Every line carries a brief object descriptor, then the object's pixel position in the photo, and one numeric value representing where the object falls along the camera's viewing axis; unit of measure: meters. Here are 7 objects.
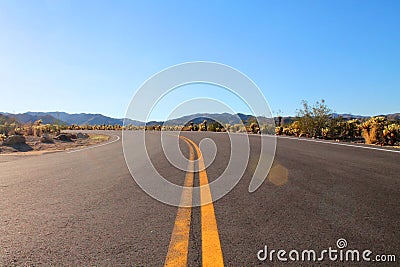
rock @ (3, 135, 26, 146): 14.53
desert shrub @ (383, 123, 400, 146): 13.73
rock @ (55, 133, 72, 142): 19.55
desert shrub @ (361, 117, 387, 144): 14.46
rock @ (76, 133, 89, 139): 24.12
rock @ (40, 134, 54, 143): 17.00
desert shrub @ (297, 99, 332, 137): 20.03
